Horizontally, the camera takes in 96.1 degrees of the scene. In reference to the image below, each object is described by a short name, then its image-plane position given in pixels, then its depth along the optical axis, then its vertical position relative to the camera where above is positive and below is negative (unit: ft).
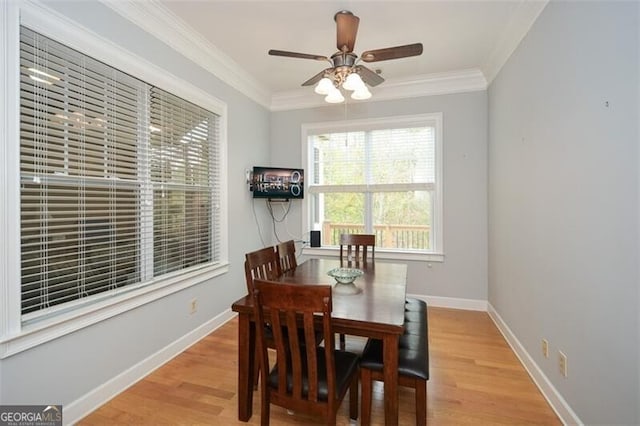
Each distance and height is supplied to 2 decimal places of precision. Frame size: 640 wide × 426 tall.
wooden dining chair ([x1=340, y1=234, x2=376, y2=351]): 9.51 -1.09
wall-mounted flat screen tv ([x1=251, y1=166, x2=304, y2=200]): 12.25 +1.25
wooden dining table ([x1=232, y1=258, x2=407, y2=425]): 4.71 -1.79
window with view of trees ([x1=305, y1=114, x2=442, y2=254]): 12.19 +1.35
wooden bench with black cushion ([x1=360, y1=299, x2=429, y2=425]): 5.00 -2.79
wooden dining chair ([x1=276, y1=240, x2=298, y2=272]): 7.99 -1.28
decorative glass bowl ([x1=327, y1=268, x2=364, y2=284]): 6.83 -1.54
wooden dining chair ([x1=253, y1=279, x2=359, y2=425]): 4.27 -2.41
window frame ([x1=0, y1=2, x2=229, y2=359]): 4.73 +0.66
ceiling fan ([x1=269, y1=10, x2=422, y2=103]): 6.45 +3.62
